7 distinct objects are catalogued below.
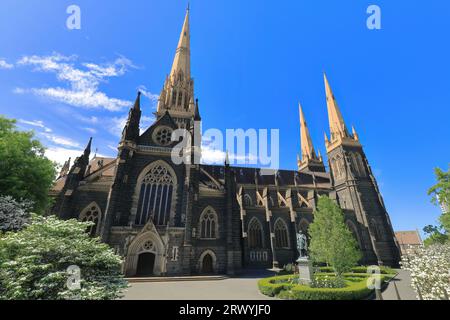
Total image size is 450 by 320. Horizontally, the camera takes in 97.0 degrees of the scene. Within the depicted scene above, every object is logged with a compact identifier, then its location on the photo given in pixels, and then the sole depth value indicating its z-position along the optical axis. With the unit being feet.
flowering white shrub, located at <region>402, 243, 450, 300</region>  23.43
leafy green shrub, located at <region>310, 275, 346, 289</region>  43.96
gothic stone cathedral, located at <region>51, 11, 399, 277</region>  64.39
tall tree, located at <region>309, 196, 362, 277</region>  58.03
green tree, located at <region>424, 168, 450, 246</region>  62.64
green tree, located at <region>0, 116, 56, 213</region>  41.96
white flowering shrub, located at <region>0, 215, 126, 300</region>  19.99
